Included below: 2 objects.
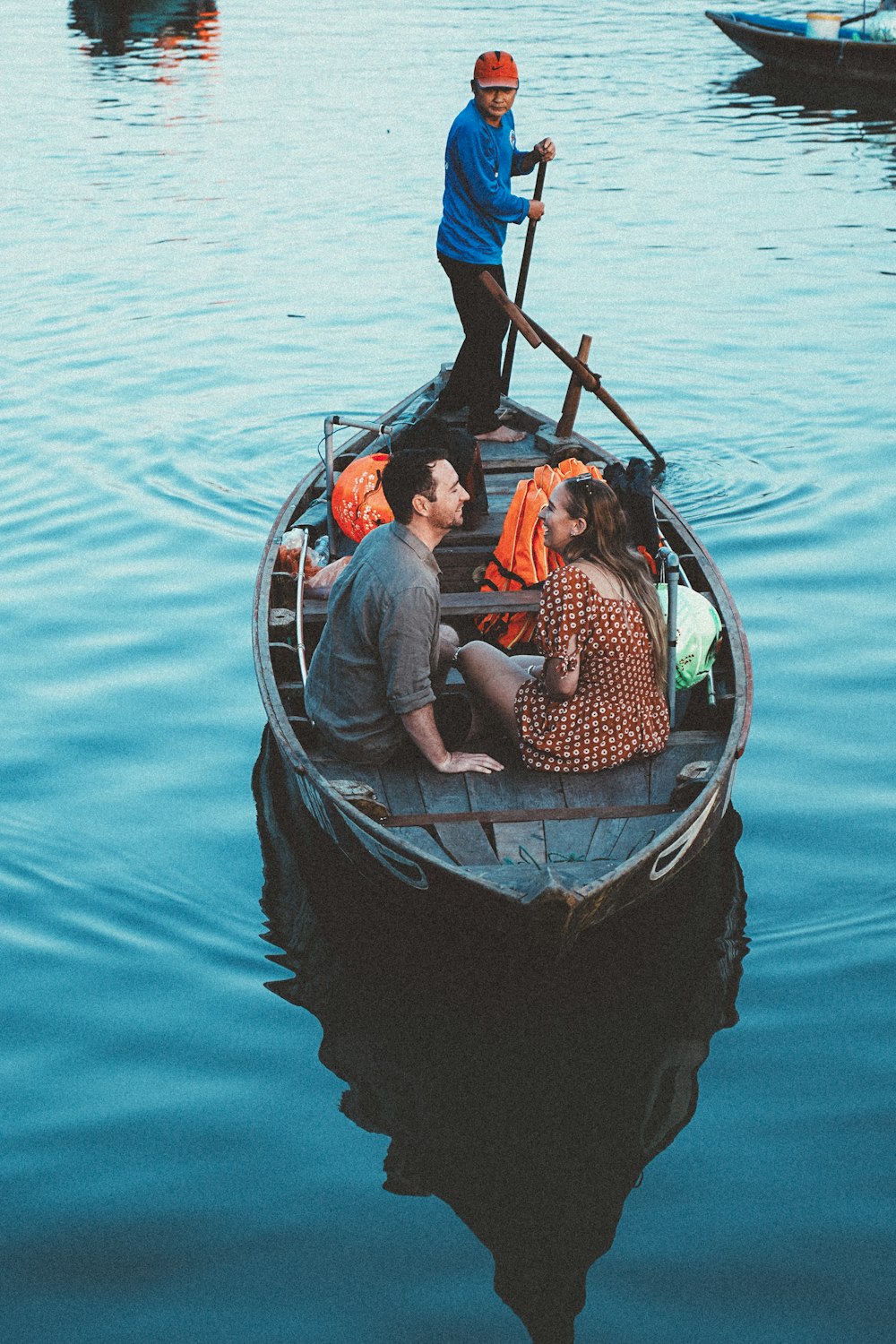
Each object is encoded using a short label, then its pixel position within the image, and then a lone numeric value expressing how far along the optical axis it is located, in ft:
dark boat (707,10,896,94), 85.46
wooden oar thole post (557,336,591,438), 31.24
